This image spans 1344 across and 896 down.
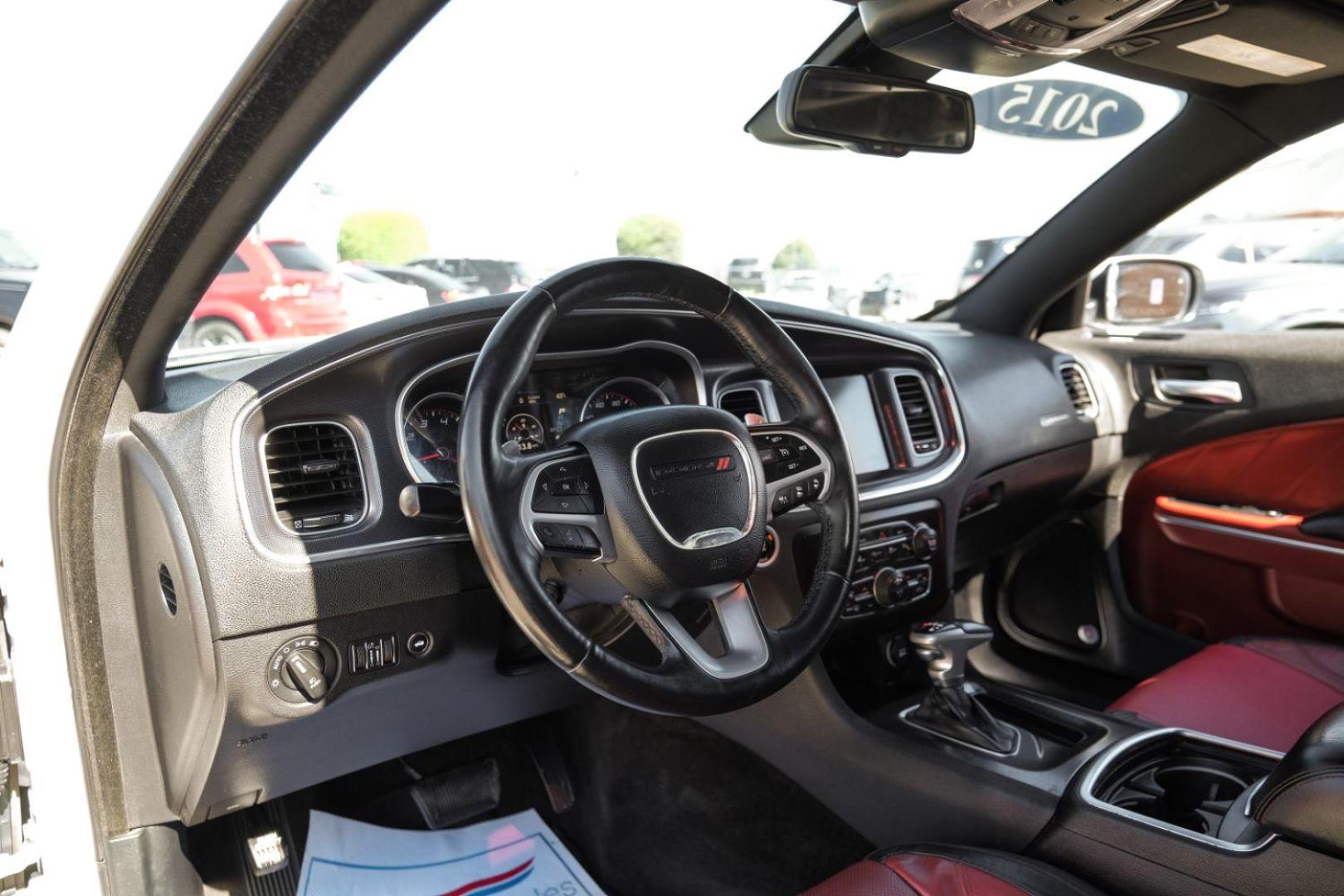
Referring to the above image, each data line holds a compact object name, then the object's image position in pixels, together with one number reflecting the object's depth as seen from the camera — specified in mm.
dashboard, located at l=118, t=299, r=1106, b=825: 1469
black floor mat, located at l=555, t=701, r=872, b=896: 2080
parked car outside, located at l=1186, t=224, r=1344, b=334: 2676
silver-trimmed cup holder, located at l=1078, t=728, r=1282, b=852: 1591
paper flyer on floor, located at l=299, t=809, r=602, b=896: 1932
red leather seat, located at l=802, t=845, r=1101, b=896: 1398
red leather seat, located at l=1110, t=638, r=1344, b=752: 1823
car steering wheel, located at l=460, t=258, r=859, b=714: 1291
